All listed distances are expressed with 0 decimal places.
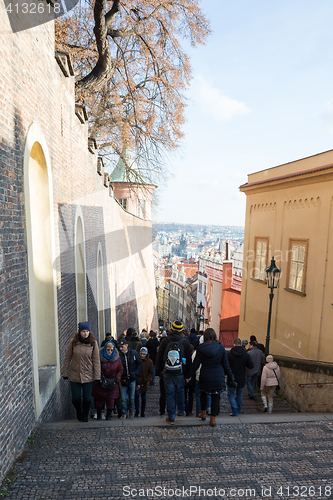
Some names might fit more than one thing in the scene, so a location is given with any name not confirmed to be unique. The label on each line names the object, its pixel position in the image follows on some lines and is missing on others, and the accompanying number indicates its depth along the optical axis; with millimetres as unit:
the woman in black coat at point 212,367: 5312
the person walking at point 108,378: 5598
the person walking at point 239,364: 6531
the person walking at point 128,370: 5984
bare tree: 11495
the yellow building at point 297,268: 8664
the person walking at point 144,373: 6484
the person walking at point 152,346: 8797
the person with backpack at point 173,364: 5375
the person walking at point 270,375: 7293
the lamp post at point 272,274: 10078
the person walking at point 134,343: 8145
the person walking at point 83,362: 5355
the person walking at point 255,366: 8109
